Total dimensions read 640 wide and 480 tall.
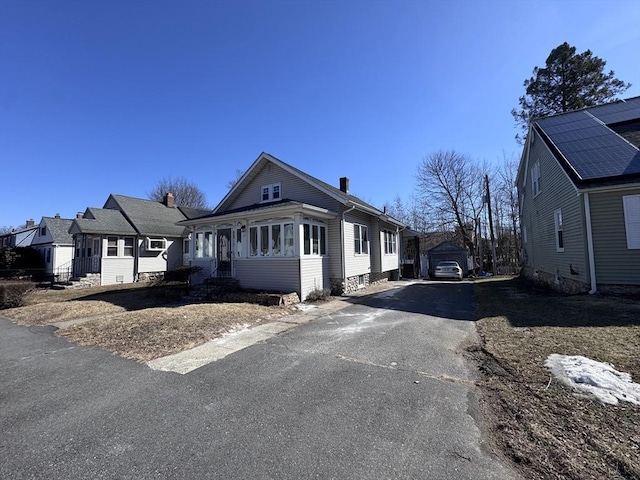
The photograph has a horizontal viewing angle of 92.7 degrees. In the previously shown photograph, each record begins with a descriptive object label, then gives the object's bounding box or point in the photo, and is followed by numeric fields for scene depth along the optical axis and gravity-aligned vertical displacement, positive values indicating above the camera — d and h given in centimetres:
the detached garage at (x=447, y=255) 2901 +8
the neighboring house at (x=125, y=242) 2033 +156
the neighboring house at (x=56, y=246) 2253 +151
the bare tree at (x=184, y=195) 4538 +1026
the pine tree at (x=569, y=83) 2328 +1344
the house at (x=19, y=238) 2707 +277
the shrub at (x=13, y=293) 1204 -105
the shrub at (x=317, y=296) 1204 -147
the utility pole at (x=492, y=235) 2629 +169
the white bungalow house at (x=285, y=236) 1205 +107
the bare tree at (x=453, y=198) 3306 +633
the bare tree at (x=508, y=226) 3303 +324
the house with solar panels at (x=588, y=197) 945 +194
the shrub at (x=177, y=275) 1875 -81
